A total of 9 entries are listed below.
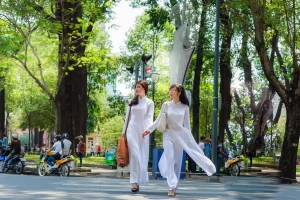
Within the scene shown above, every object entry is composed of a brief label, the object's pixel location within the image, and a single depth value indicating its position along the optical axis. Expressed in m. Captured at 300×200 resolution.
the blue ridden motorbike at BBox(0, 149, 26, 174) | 24.58
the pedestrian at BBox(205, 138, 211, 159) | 26.71
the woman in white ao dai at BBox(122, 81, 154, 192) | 11.51
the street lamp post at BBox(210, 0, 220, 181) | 21.64
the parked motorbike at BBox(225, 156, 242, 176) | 27.75
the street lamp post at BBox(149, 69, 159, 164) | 26.19
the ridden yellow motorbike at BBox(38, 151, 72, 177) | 22.69
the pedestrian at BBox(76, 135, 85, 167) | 31.34
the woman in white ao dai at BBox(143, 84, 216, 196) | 11.23
